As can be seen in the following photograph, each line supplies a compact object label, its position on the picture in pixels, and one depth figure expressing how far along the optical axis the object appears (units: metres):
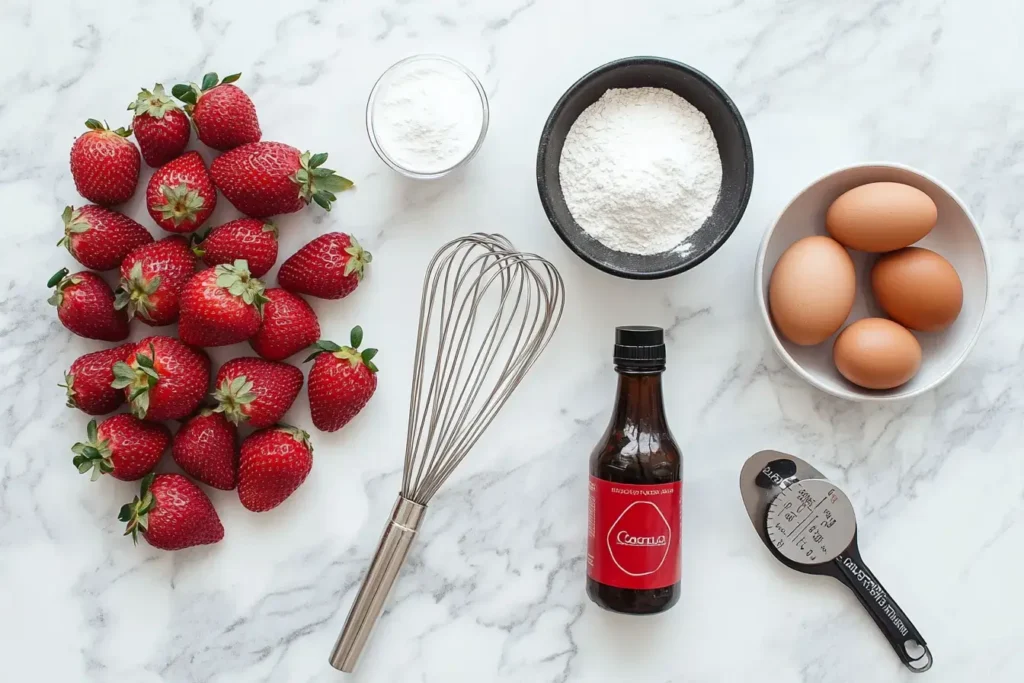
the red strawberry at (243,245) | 0.90
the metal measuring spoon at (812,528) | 0.94
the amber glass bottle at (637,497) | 0.86
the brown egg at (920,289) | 0.85
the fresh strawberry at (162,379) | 0.85
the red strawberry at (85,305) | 0.90
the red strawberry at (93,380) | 0.91
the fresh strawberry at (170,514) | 0.90
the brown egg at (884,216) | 0.83
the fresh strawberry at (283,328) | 0.89
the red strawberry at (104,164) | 0.89
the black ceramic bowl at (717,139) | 0.84
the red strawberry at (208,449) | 0.90
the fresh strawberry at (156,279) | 0.88
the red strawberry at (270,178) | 0.88
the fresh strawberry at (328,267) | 0.90
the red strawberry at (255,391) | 0.88
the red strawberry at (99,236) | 0.90
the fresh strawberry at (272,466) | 0.90
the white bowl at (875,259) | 0.88
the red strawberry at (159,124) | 0.89
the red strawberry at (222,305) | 0.84
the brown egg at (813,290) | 0.84
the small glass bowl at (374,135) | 0.89
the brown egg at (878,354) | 0.85
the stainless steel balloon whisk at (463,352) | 0.93
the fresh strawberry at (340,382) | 0.89
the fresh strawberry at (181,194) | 0.88
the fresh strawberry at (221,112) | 0.88
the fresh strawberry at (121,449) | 0.89
